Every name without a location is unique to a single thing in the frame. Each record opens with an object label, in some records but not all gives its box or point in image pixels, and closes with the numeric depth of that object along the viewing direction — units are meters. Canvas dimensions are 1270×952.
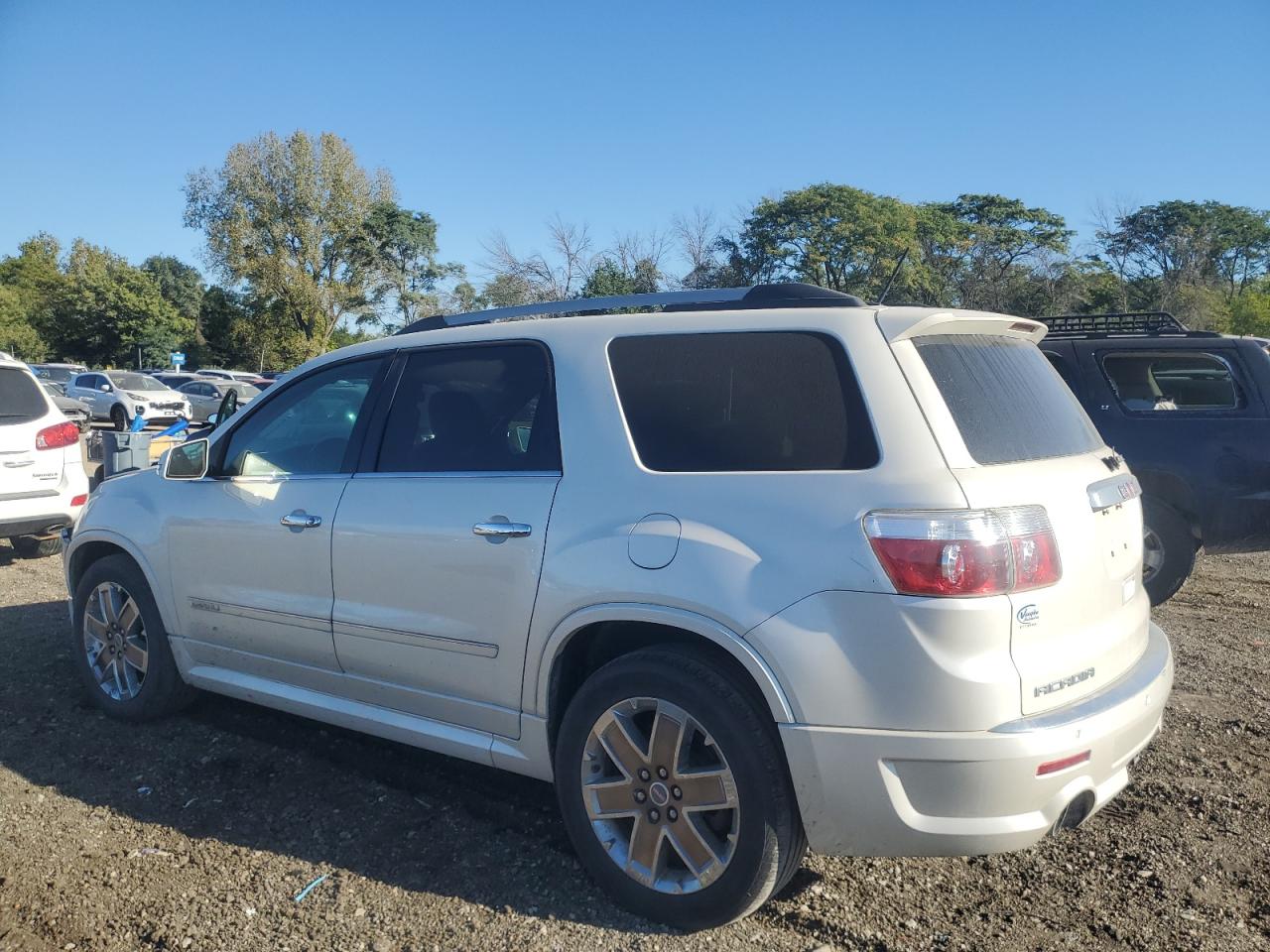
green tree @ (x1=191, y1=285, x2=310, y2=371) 46.69
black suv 6.21
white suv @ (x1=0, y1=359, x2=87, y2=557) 7.43
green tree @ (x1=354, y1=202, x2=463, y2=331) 44.91
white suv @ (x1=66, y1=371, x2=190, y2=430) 26.59
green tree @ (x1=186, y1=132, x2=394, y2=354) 42.94
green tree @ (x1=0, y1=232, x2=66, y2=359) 57.28
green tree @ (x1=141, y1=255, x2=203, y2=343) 73.94
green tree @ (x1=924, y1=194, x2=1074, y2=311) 35.22
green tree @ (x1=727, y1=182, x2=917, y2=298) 40.84
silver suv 2.54
